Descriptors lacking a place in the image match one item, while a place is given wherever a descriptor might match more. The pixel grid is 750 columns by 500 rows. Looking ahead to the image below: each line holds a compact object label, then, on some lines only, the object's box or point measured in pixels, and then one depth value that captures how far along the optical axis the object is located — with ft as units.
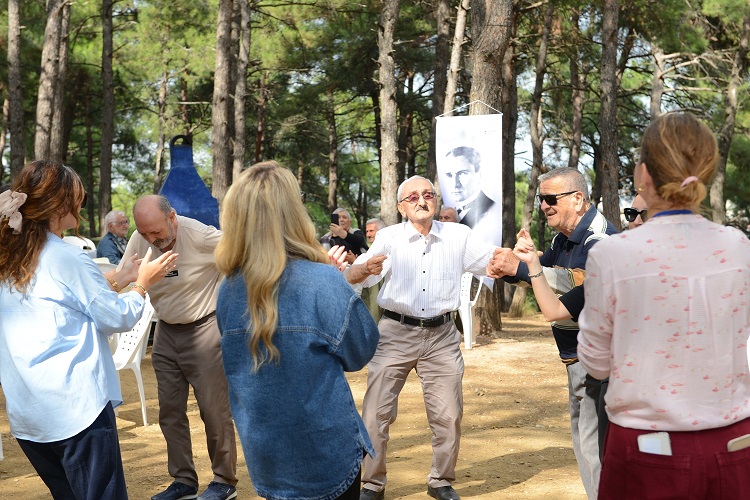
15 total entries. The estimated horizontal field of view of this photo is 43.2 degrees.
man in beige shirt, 18.57
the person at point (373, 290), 39.99
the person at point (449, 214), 37.50
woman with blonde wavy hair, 9.68
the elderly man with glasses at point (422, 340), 18.89
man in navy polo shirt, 14.82
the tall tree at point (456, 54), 51.67
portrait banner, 36.52
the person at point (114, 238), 36.99
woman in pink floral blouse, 8.23
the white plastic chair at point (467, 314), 42.78
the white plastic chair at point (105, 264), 36.50
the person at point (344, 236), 39.27
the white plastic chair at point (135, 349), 26.84
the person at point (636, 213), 13.73
